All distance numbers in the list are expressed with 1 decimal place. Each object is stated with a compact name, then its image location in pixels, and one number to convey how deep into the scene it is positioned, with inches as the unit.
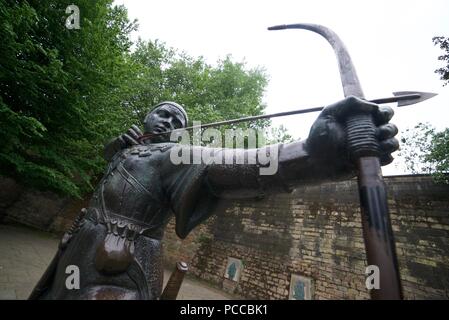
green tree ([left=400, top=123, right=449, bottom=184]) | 178.4
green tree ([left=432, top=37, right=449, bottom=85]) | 181.8
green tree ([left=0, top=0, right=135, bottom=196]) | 185.6
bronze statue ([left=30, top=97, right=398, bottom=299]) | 37.2
